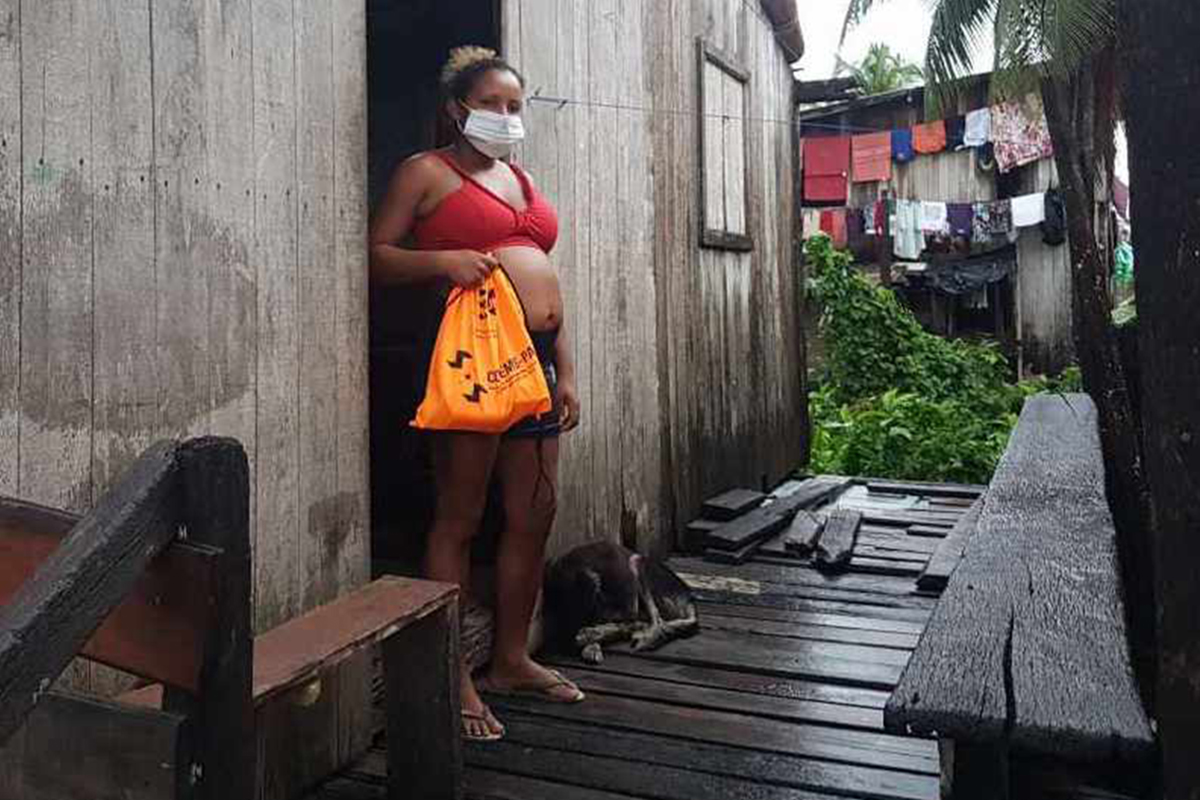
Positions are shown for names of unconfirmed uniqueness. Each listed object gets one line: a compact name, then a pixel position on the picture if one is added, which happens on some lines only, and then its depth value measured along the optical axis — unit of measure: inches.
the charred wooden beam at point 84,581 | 41.6
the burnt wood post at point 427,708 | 98.3
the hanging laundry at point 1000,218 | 562.9
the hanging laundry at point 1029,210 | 548.7
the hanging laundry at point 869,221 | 593.3
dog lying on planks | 154.3
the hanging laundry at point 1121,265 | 657.0
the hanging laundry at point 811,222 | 619.2
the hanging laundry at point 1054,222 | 550.3
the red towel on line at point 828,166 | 596.4
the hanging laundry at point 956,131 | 572.1
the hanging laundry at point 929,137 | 575.5
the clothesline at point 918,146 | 556.4
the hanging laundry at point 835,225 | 609.6
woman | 118.0
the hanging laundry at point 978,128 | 564.4
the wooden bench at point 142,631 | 43.8
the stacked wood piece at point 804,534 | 219.0
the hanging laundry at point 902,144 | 581.6
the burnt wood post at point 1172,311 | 49.2
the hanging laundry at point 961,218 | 570.6
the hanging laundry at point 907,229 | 578.9
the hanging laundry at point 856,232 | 600.7
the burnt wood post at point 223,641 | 50.3
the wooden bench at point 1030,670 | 52.1
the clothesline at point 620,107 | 155.2
